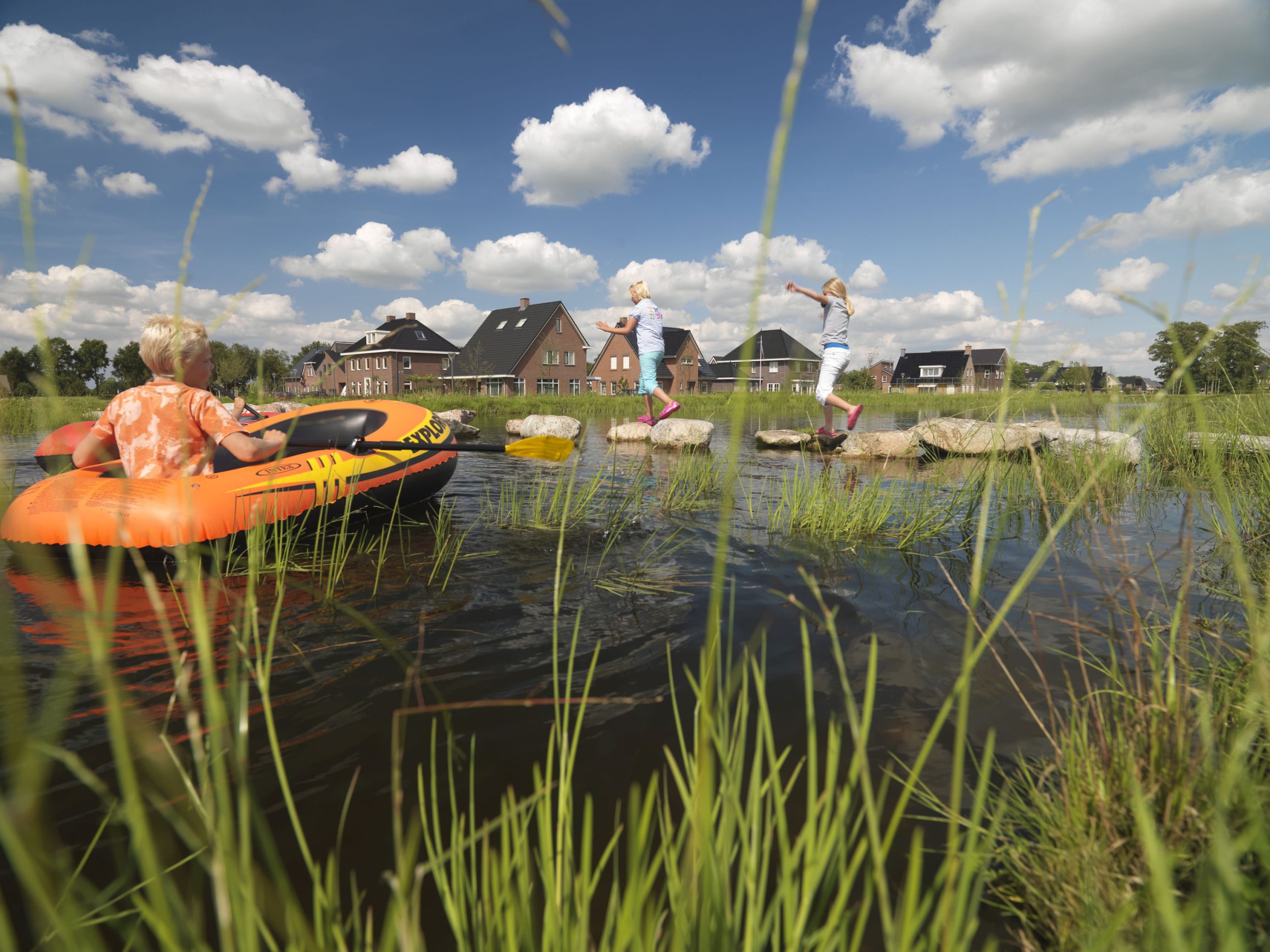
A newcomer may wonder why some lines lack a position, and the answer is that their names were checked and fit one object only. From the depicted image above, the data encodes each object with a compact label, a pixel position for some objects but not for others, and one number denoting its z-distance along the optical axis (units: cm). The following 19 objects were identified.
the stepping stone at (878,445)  889
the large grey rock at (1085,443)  538
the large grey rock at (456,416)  1675
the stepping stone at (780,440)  1041
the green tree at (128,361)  4041
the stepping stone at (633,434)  1145
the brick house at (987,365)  6425
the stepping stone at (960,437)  718
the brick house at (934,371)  6614
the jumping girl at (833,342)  772
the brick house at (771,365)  4903
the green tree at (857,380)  4178
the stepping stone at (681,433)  1038
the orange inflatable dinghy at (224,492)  327
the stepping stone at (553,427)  1287
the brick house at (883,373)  7250
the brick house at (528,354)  4138
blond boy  313
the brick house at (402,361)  4350
